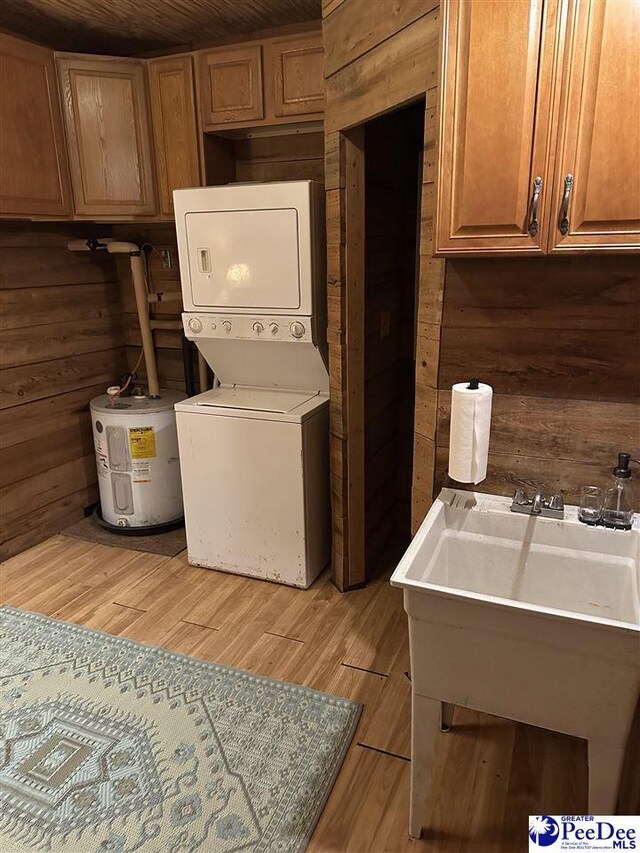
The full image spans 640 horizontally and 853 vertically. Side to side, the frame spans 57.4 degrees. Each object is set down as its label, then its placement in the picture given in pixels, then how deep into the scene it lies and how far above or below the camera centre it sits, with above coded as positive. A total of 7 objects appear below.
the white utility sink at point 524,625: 1.22 -0.80
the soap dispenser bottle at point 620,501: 1.50 -0.61
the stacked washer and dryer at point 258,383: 2.41 -0.52
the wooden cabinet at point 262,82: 2.49 +0.81
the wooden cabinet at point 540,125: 1.19 +0.30
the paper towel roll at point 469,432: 1.55 -0.43
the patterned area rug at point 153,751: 1.56 -1.42
